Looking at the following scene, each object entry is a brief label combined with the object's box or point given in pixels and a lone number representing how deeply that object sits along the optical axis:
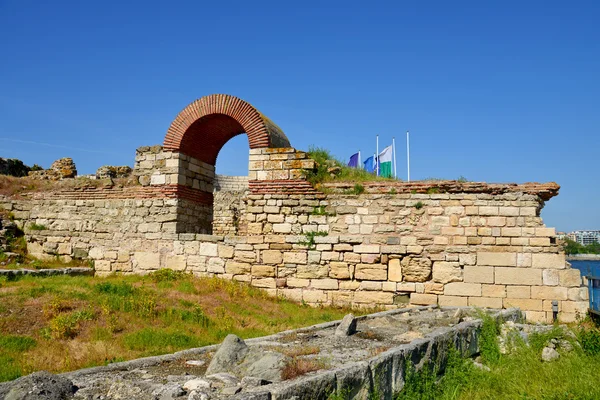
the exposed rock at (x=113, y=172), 13.17
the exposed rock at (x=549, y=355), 5.96
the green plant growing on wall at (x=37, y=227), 12.78
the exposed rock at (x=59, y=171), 13.87
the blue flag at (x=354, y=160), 18.62
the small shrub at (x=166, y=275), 10.51
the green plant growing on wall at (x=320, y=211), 10.33
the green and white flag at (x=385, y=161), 17.22
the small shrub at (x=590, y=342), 5.80
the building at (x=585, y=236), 129.74
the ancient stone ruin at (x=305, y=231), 9.19
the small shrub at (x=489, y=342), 6.23
